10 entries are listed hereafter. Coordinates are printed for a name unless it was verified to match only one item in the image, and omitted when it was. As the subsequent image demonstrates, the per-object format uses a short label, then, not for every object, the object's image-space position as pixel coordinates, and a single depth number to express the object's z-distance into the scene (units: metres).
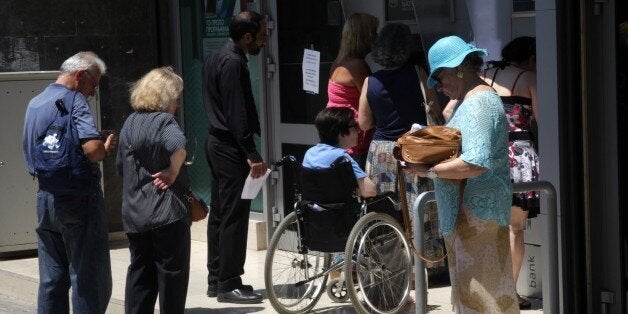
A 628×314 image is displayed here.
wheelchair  6.68
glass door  8.76
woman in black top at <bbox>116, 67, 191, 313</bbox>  6.26
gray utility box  9.34
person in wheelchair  6.73
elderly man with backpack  6.28
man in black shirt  7.32
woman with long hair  7.54
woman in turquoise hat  4.90
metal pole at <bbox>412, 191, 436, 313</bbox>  4.86
